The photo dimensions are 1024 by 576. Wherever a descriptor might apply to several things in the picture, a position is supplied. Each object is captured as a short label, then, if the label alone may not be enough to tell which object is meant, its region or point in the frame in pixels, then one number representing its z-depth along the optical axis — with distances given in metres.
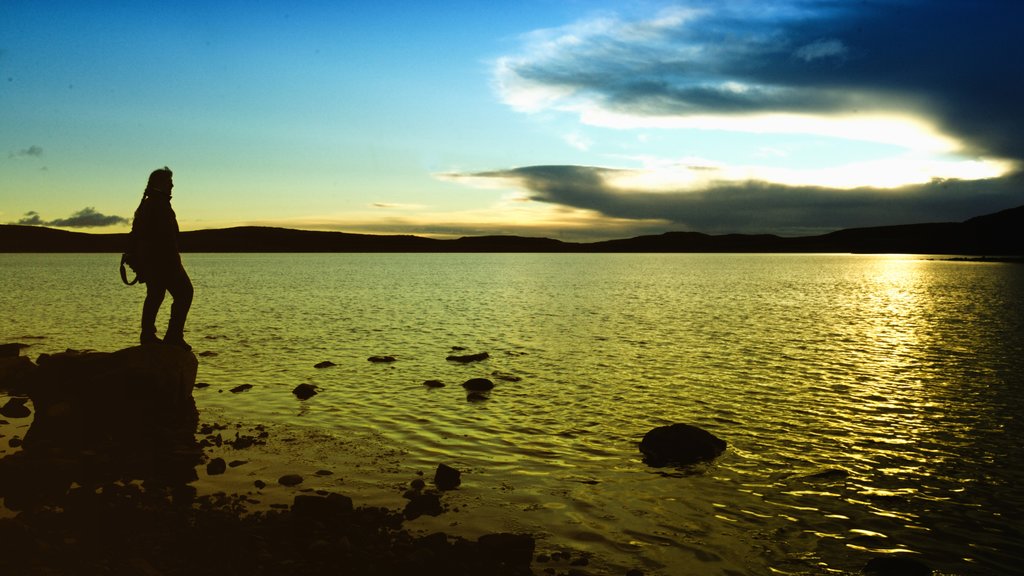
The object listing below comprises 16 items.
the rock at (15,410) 17.72
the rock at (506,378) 24.94
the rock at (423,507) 11.30
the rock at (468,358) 29.43
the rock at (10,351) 26.53
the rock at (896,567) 9.50
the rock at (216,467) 13.23
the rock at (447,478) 12.87
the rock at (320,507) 10.50
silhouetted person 17.06
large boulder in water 14.91
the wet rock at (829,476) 13.88
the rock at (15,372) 21.70
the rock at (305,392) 21.56
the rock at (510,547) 9.49
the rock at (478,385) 22.72
